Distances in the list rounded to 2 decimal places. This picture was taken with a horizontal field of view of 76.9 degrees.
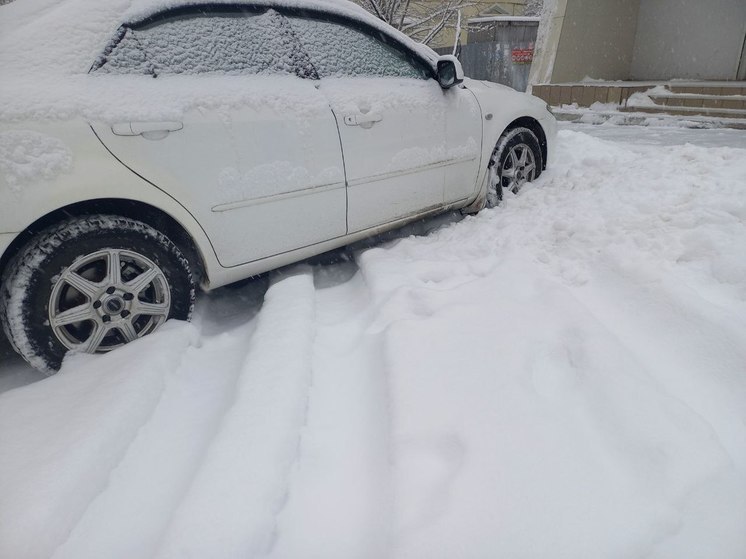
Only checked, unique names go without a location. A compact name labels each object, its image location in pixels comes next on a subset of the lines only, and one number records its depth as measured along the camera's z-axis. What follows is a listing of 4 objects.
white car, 2.00
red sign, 12.93
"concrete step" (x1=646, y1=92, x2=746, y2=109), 6.04
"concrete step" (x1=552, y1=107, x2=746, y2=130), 6.03
